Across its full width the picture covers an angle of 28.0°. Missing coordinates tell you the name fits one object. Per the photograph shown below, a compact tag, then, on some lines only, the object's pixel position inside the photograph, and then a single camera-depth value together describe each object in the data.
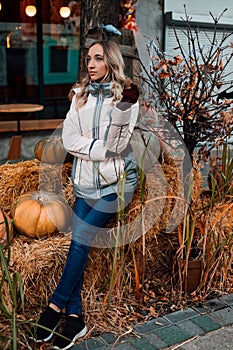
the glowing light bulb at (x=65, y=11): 7.22
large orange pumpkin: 2.99
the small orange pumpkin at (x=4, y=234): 2.88
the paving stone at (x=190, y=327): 2.73
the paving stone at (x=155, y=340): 2.60
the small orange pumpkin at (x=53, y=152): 3.39
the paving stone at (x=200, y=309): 2.94
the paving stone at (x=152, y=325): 2.74
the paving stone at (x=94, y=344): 2.56
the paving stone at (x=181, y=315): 2.86
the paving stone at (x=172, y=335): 2.65
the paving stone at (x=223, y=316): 2.84
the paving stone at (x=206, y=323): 2.78
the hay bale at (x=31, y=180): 3.31
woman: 2.74
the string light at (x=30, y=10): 6.95
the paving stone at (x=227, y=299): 3.06
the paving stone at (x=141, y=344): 2.58
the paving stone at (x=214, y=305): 2.99
